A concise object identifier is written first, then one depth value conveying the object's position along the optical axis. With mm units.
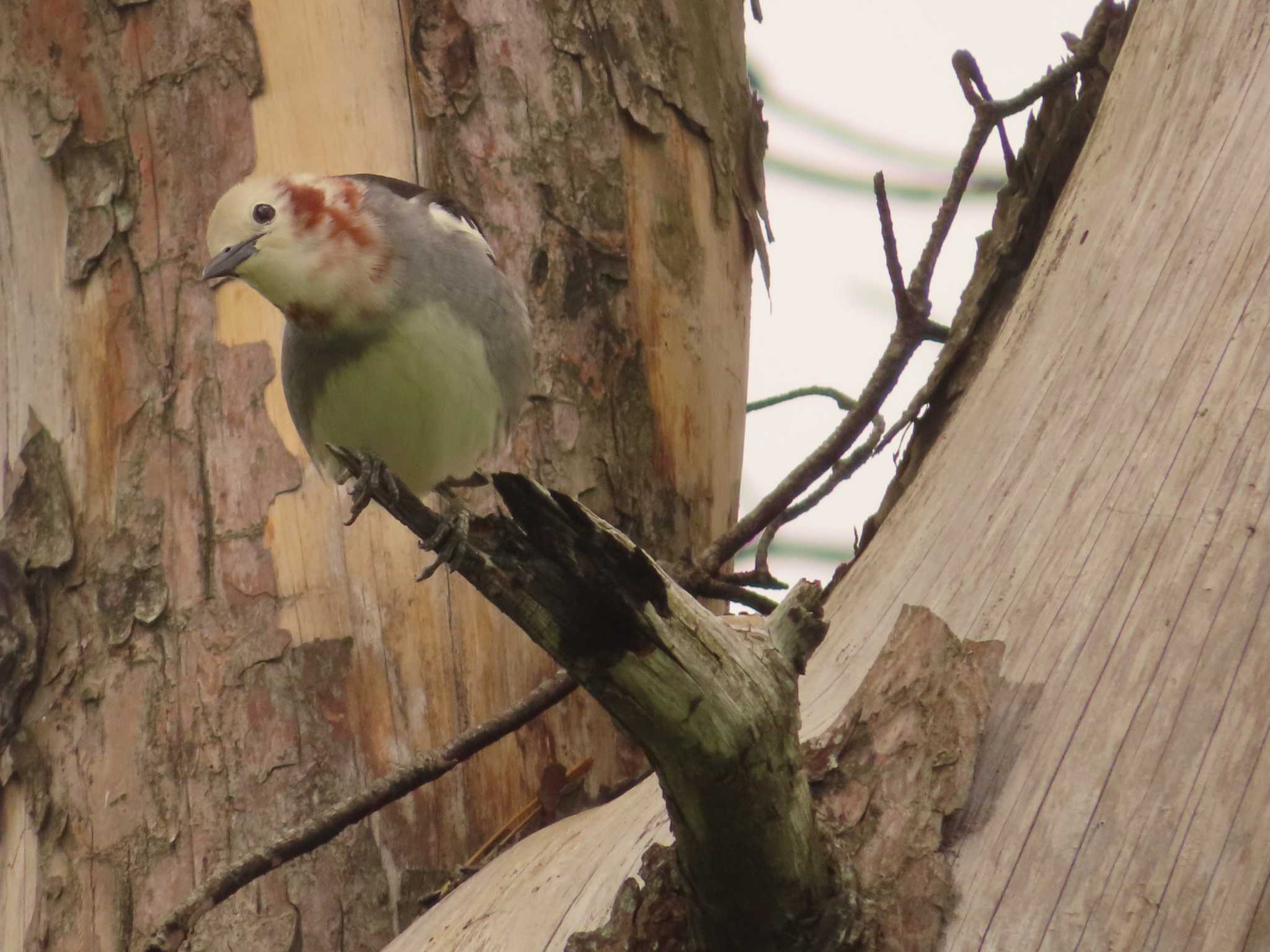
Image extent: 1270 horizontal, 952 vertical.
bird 5703
